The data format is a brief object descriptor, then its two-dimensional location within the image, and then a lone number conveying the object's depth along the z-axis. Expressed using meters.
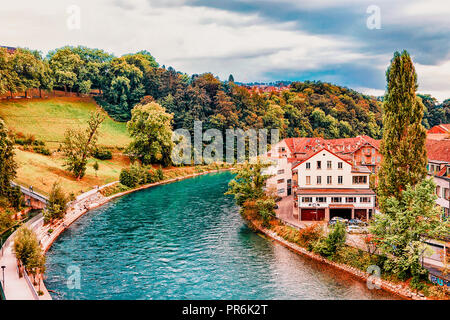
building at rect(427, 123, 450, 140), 64.69
